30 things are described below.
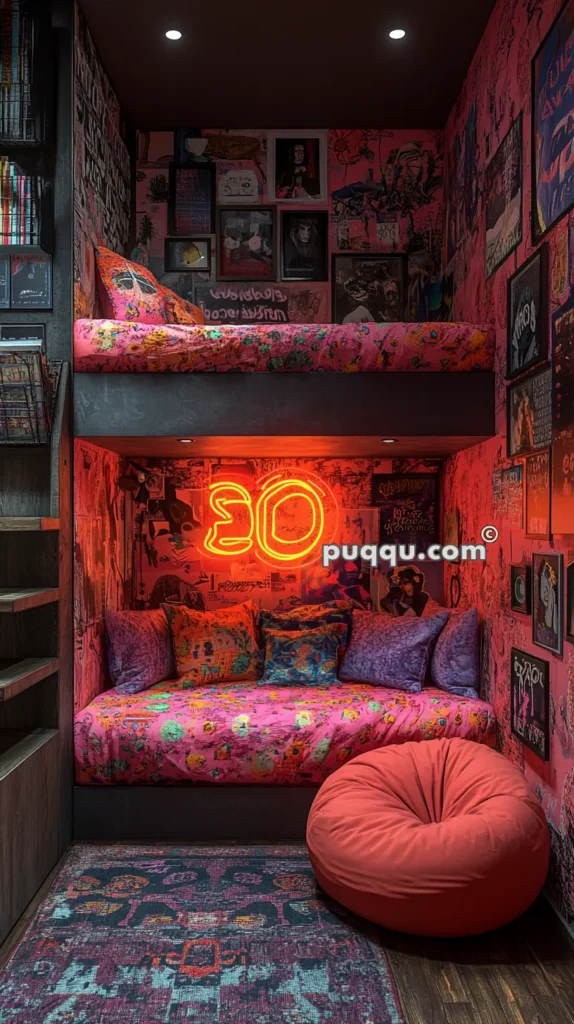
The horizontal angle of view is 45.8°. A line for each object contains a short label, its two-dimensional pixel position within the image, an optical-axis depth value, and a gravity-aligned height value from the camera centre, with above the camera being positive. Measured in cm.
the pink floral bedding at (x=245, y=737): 292 -91
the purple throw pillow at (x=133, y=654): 338 -64
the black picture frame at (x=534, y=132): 222 +139
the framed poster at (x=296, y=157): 406 +221
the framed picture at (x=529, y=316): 245 +80
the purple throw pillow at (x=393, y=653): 337 -64
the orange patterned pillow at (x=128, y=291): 311 +111
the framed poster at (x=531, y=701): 246 -67
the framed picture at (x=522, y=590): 266 -25
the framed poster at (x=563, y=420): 222 +36
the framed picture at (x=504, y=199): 274 +140
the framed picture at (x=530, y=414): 244 +43
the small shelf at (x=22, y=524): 253 +1
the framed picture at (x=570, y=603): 223 -25
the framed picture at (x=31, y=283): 293 +105
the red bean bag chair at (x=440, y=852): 209 -105
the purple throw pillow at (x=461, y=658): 329 -64
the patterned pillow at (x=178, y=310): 335 +110
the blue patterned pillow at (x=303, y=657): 353 -69
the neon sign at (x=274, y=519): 409 +5
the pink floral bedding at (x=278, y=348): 293 +78
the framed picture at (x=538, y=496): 244 +11
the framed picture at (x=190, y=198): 405 +196
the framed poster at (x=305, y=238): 409 +174
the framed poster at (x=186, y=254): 408 +164
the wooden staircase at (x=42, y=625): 263 -41
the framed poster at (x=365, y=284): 411 +147
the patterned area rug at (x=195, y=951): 192 -136
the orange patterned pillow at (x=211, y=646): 355 -64
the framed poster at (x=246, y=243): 408 +170
